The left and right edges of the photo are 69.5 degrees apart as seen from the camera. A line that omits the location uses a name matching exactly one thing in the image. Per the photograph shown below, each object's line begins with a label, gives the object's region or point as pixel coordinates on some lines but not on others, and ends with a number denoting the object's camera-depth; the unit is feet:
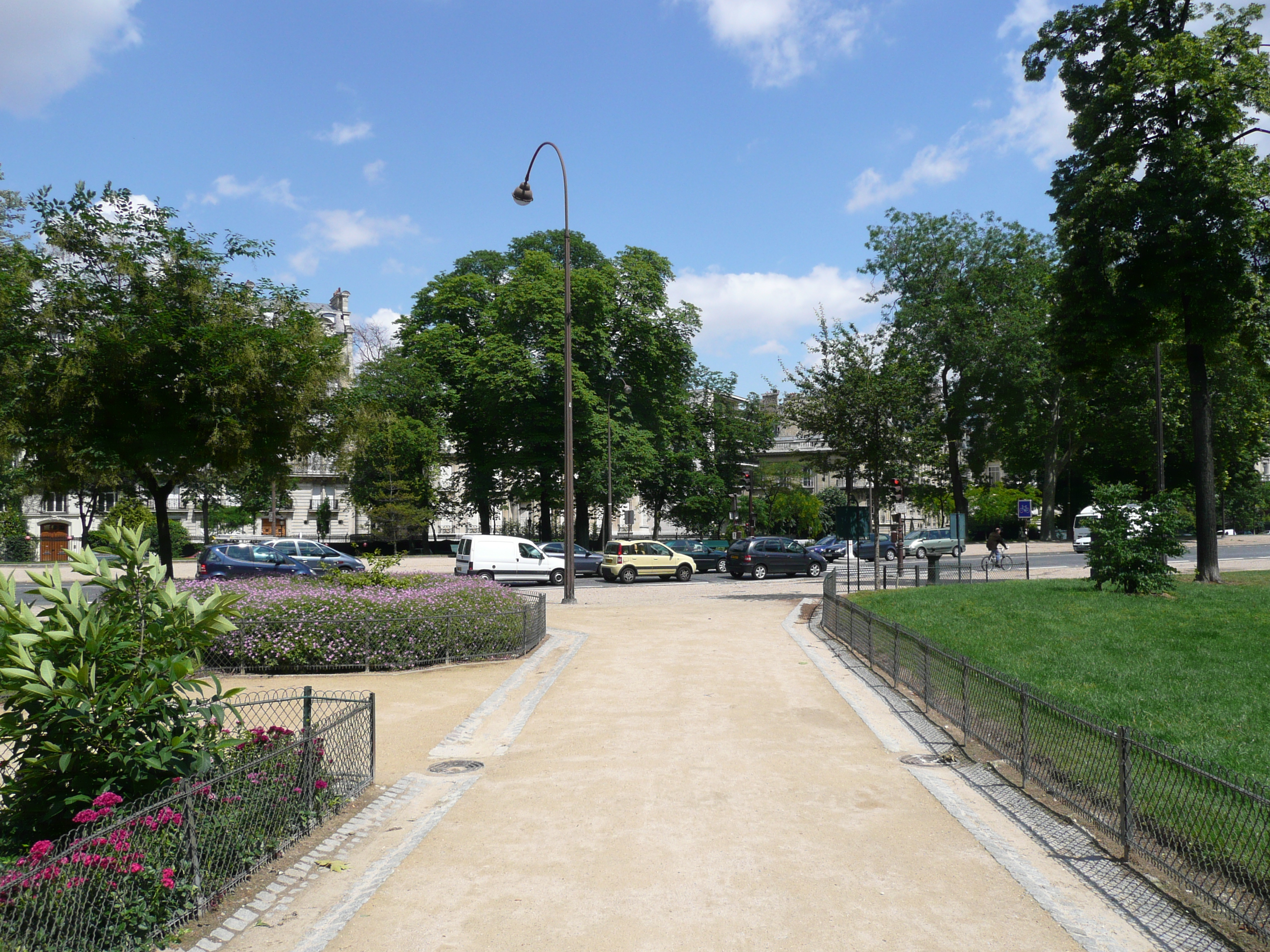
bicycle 118.93
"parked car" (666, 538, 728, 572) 135.64
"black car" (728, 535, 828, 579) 118.93
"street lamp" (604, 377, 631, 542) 137.39
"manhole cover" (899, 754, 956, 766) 25.45
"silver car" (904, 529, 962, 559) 155.02
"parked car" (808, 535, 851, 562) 149.18
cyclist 120.88
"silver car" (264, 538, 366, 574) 96.84
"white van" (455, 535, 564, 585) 106.93
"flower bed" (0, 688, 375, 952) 12.30
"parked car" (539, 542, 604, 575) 120.37
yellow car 115.75
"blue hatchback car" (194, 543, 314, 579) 89.71
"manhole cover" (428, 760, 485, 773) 24.94
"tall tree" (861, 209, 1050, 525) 170.50
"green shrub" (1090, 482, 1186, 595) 59.77
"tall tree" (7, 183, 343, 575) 60.29
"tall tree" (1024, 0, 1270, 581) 69.56
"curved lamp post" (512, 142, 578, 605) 77.56
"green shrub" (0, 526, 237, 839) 14.38
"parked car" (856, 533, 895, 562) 151.34
